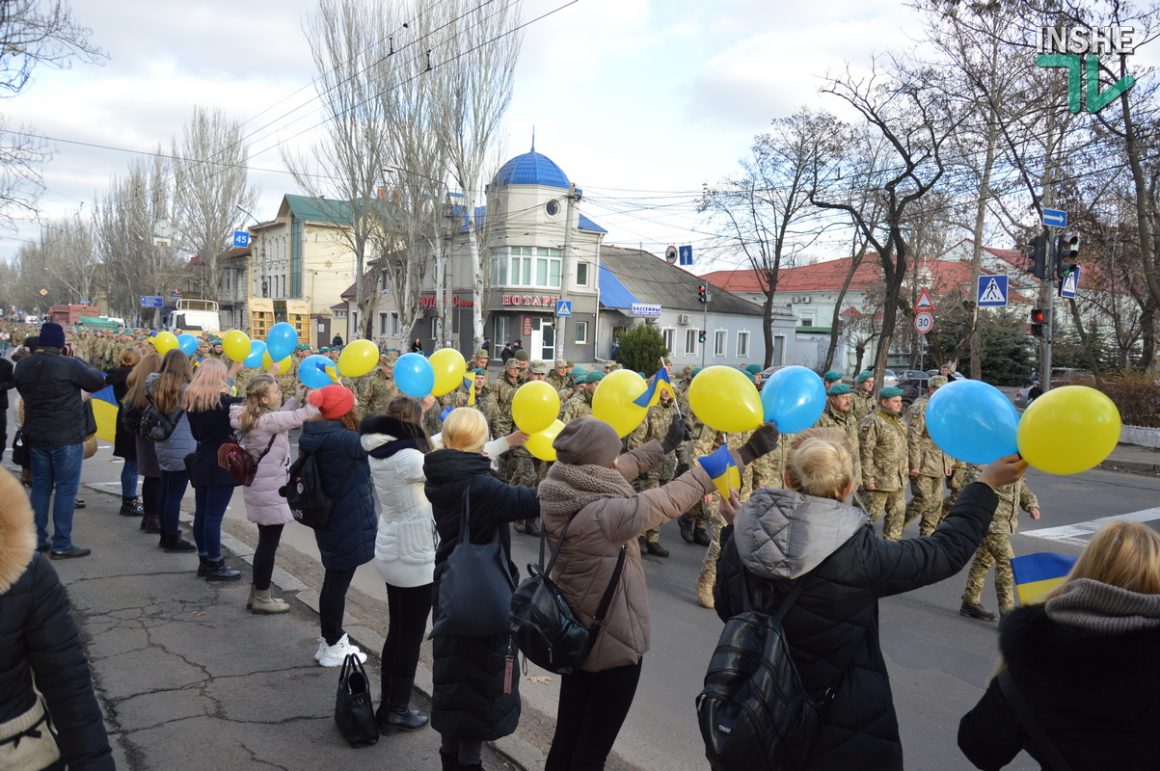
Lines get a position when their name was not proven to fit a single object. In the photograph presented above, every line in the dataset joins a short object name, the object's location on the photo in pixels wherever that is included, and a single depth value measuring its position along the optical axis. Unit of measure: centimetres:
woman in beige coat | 295
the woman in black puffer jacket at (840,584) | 235
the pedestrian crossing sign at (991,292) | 1602
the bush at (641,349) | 3195
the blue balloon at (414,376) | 546
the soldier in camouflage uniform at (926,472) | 802
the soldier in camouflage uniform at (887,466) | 779
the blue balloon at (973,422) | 286
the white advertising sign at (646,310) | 4362
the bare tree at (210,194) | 4834
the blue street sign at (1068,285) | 1593
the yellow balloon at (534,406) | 421
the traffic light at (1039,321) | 1661
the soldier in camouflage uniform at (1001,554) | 629
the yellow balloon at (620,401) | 416
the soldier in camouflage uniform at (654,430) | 899
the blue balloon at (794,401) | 342
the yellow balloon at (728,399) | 349
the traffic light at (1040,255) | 1577
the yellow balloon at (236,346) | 945
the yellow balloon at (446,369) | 607
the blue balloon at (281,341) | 863
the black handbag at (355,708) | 400
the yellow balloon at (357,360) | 716
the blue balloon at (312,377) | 689
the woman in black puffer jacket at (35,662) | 209
